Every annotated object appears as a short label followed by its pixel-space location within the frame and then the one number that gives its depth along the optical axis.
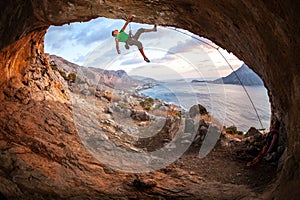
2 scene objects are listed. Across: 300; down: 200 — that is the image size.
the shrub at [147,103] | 12.57
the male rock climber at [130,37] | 6.13
